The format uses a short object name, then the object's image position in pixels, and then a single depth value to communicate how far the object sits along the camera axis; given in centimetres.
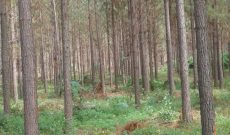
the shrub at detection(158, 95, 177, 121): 1735
